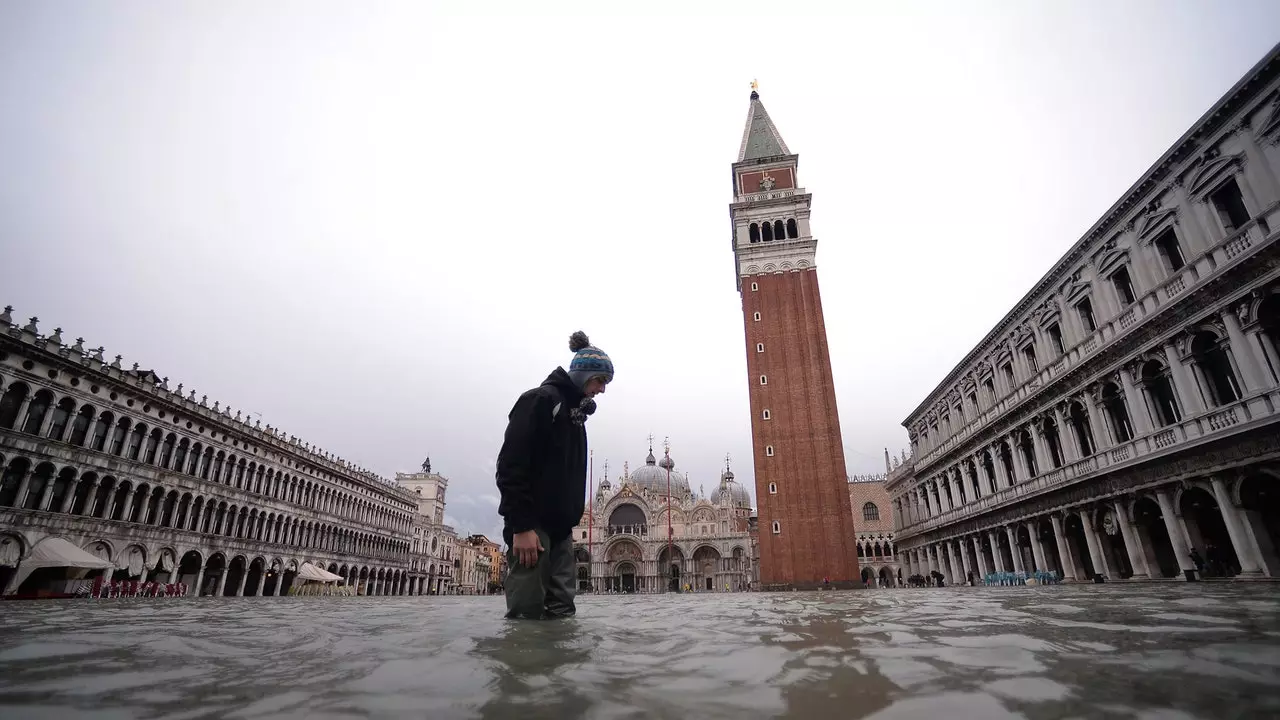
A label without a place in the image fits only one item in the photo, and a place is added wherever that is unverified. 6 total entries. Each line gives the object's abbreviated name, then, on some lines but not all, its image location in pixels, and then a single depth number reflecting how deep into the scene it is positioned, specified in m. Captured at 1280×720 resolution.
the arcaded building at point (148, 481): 23.70
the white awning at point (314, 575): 30.75
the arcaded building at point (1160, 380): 14.16
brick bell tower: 35.16
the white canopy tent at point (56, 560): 21.69
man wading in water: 4.94
